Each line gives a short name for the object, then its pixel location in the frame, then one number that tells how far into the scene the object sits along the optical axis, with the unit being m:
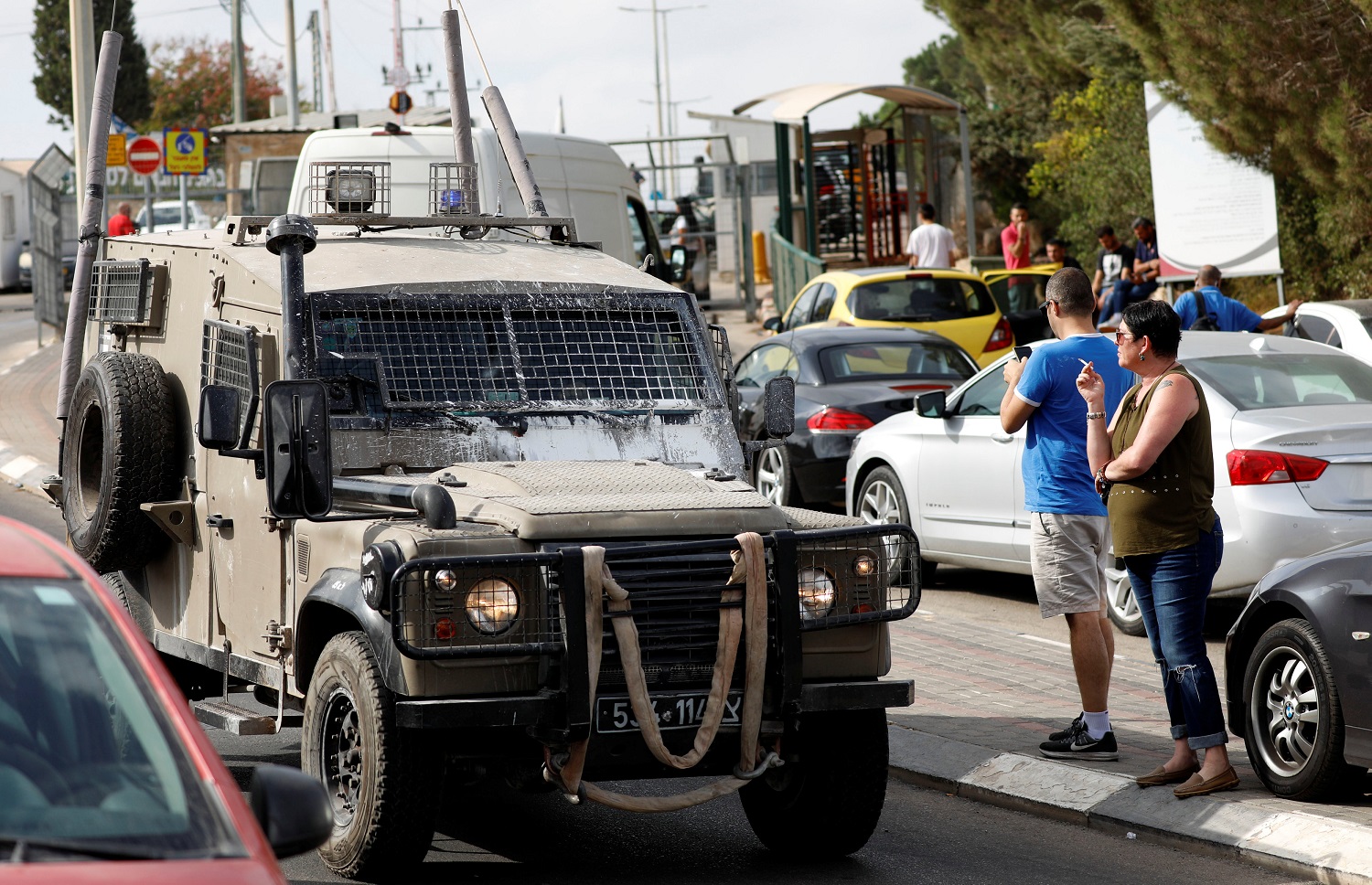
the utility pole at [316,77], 69.94
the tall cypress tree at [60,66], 71.75
